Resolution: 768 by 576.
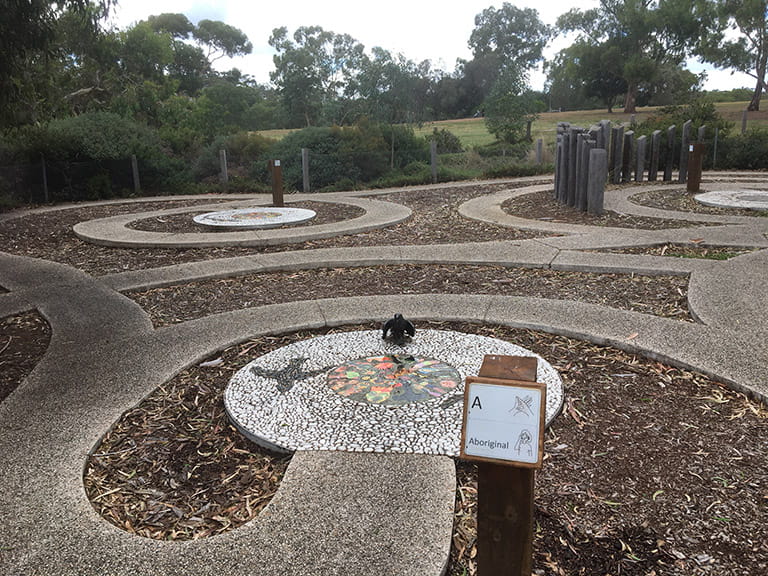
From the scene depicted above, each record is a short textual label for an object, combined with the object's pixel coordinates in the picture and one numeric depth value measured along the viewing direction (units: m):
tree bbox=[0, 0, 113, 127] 6.74
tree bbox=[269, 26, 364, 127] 40.38
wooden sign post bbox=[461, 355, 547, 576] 1.87
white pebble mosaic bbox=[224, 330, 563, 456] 3.36
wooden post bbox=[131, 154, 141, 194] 17.20
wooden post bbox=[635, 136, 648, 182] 14.77
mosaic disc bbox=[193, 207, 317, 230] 10.36
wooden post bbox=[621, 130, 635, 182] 14.48
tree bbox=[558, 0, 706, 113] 43.03
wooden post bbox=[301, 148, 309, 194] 17.41
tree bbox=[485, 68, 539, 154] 28.98
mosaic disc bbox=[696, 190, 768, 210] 10.80
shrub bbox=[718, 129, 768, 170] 18.48
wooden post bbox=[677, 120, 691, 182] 14.28
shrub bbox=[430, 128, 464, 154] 27.62
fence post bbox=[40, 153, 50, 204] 15.71
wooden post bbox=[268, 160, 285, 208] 12.55
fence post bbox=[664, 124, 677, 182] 14.91
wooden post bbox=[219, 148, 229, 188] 18.38
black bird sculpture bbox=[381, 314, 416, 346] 4.66
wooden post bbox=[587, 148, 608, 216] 10.21
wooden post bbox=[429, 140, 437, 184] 17.58
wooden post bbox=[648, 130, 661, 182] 14.90
